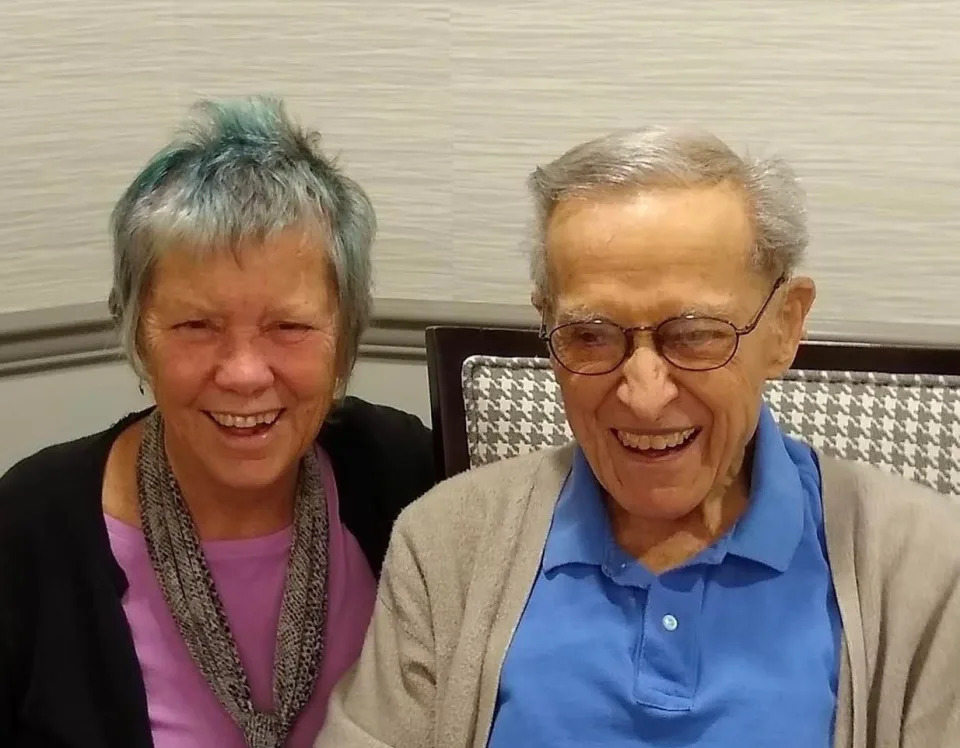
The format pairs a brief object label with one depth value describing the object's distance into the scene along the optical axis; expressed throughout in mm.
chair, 1400
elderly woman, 1297
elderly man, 1093
